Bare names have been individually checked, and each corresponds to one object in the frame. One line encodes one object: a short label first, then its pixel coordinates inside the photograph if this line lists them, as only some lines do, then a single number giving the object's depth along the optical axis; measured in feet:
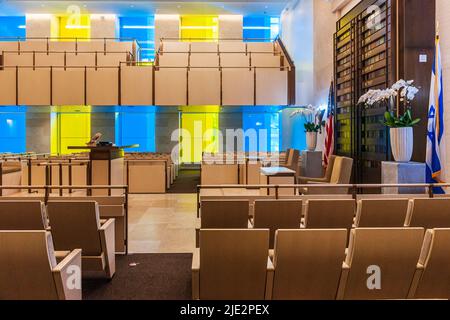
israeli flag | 20.67
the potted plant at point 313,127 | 37.50
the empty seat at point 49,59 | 54.85
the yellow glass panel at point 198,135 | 61.41
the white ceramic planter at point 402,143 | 19.83
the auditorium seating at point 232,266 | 8.98
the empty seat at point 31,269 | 8.41
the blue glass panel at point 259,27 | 67.92
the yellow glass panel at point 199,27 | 67.77
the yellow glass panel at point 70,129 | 61.11
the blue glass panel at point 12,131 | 61.16
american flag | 35.81
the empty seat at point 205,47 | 59.00
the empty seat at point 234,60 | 54.13
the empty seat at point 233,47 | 58.80
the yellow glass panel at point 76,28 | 66.08
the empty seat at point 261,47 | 58.51
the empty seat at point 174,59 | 54.54
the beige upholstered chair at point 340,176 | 23.99
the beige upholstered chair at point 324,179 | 26.76
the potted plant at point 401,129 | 19.83
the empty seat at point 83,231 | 12.89
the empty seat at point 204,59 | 54.44
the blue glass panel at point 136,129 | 61.41
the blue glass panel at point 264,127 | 61.41
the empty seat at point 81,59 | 55.06
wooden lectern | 22.07
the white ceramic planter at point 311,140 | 37.47
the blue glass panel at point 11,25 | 67.21
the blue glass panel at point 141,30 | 66.95
